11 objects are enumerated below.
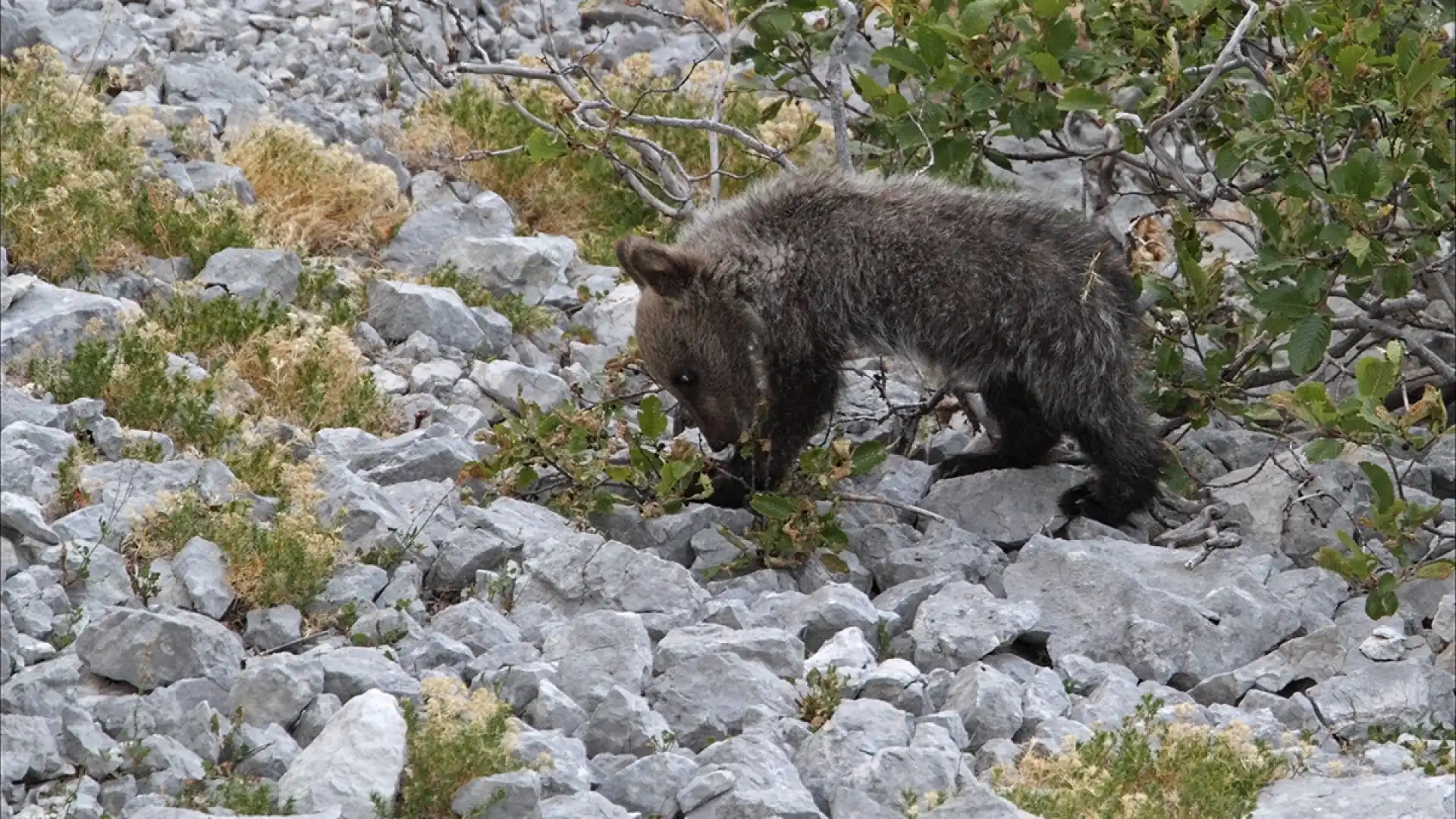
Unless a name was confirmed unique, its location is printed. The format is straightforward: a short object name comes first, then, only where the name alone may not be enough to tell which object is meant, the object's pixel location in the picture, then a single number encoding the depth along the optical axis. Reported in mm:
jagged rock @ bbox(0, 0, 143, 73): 20000
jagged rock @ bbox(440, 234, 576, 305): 18531
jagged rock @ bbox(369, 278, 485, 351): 16906
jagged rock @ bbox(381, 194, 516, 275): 18594
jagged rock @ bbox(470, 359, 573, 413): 16219
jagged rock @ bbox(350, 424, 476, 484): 14133
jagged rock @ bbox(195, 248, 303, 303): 16391
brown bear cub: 14812
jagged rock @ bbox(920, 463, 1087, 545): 15234
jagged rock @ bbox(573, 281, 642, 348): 18016
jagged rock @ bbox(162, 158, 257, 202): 17891
